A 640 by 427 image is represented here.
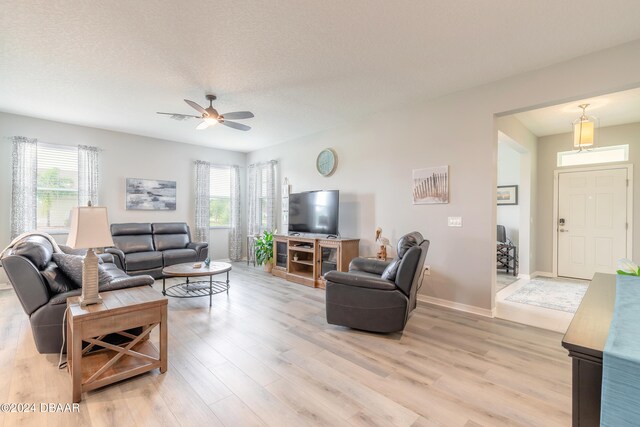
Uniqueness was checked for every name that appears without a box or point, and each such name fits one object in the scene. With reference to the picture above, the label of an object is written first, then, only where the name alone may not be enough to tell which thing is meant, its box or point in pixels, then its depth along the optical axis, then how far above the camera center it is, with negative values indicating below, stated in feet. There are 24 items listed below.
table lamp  6.50 -0.62
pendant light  12.97 +3.70
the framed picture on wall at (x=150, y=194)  18.65 +1.16
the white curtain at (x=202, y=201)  21.20 +0.82
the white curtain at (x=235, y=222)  22.94 -0.81
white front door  15.98 -0.46
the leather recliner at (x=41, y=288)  7.05 -2.03
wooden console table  2.58 -1.42
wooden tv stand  14.98 -2.51
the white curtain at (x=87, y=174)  16.80 +2.18
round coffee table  12.12 -3.79
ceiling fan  11.75 +3.99
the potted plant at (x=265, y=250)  18.92 -2.56
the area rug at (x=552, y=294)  12.59 -3.98
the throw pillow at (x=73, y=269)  7.94 -1.59
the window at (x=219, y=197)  22.54 +1.21
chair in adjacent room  18.47 -2.62
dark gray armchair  8.93 -2.62
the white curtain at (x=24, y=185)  14.83 +1.35
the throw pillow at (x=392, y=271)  9.21 -1.90
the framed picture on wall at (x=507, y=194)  19.01 +1.26
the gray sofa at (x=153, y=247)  15.71 -2.15
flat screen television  15.95 +0.02
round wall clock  16.99 +3.07
